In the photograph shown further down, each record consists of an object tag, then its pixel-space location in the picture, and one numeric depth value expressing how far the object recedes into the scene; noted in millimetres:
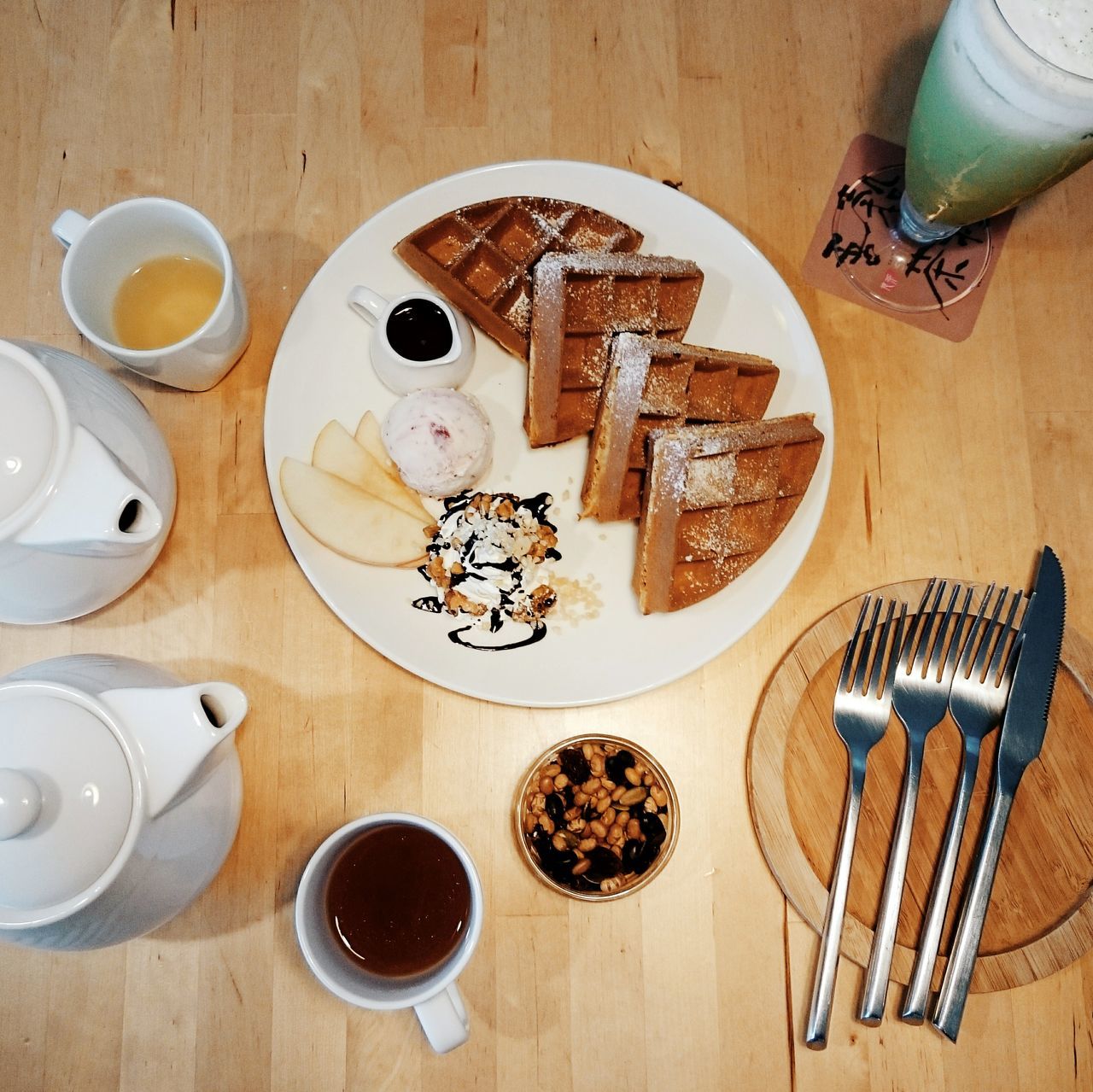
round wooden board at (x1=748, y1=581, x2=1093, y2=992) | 471
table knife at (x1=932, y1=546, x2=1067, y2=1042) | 460
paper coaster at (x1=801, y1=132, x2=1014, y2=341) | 517
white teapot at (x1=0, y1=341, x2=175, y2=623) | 368
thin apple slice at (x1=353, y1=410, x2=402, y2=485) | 488
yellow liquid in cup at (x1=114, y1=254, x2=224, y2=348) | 473
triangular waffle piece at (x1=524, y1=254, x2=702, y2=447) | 464
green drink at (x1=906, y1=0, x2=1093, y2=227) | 394
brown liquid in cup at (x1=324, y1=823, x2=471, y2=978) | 449
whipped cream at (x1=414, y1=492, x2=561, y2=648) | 474
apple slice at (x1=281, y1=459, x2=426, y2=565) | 468
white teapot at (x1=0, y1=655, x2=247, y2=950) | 352
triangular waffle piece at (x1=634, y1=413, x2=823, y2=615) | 456
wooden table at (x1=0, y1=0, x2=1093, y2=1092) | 473
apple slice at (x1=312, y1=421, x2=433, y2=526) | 481
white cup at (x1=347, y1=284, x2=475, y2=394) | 465
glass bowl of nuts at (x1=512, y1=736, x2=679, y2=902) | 462
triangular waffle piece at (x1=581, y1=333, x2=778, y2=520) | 462
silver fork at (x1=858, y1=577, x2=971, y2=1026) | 466
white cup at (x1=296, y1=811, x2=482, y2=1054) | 413
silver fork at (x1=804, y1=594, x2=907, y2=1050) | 469
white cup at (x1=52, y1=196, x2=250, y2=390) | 438
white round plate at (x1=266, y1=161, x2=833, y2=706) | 464
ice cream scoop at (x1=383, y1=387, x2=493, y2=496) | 465
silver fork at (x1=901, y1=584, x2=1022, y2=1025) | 473
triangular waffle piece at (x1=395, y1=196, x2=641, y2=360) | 480
